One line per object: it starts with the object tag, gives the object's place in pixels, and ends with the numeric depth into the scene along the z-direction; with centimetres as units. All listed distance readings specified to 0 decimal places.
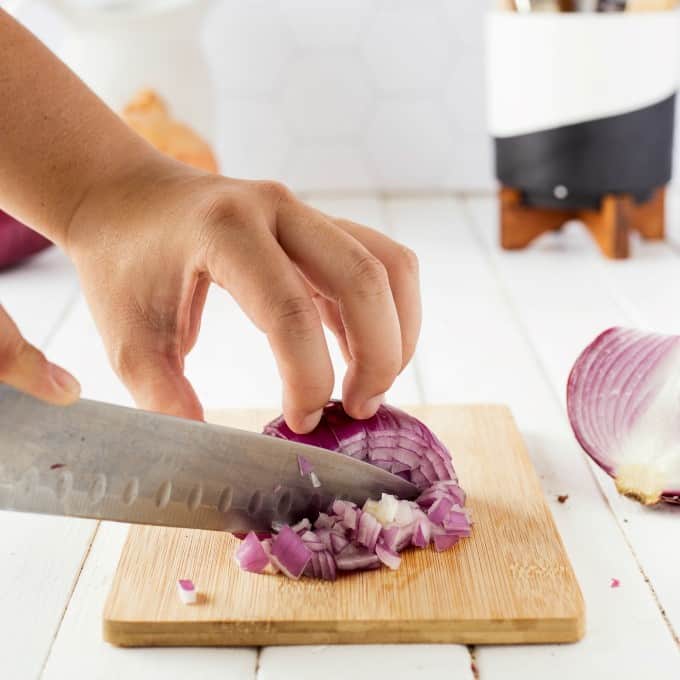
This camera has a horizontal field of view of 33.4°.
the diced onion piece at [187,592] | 89
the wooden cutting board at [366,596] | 87
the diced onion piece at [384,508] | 97
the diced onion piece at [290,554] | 92
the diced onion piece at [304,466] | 97
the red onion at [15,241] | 189
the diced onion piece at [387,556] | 93
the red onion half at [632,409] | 107
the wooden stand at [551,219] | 199
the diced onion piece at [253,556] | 93
